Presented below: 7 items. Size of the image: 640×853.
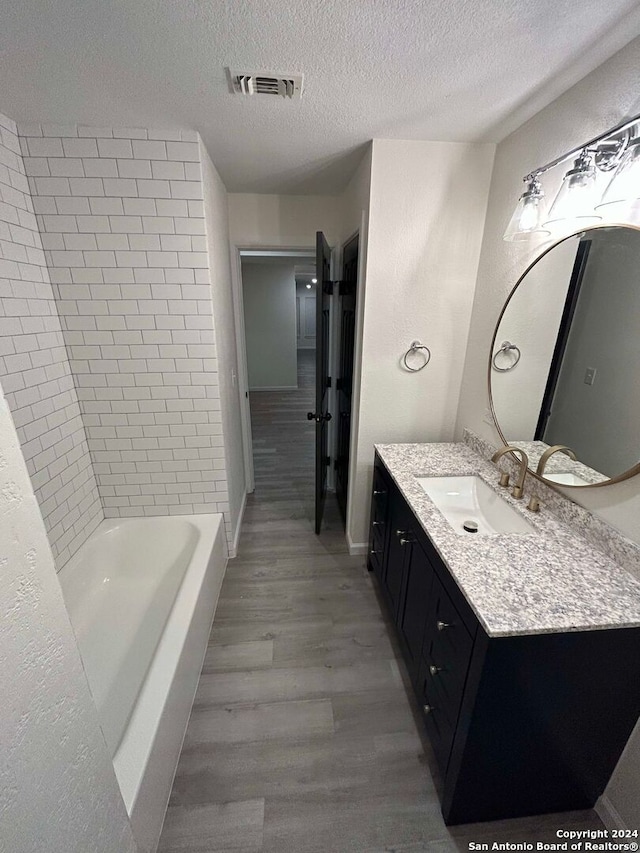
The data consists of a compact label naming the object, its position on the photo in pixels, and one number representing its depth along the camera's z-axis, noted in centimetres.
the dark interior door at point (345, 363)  230
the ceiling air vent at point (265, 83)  118
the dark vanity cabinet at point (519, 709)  93
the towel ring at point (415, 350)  194
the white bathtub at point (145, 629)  109
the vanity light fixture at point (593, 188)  102
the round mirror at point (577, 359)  111
